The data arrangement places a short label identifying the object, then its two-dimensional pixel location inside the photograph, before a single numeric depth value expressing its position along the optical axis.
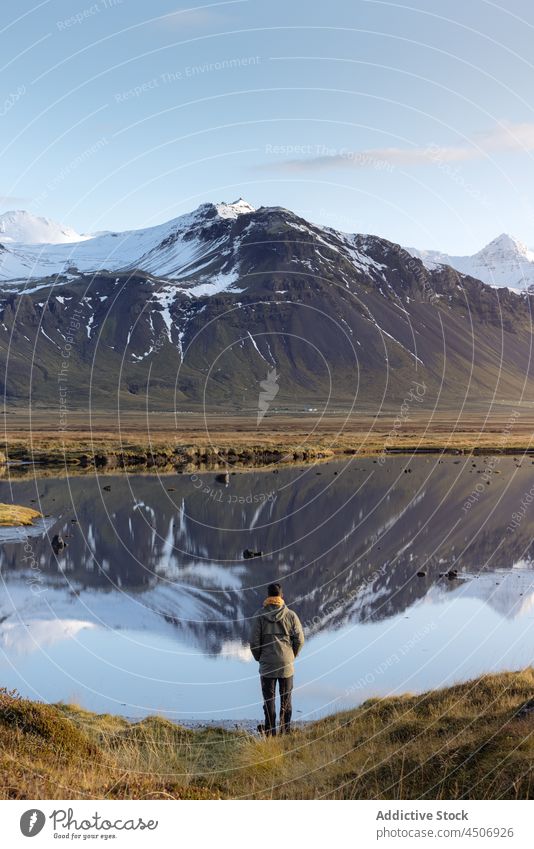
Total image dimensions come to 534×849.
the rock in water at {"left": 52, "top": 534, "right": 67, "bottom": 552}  40.28
